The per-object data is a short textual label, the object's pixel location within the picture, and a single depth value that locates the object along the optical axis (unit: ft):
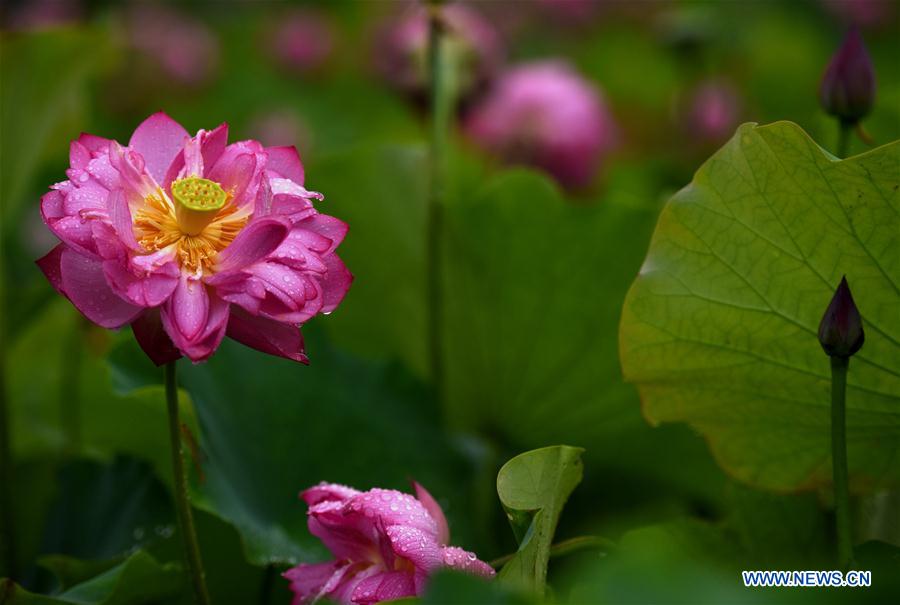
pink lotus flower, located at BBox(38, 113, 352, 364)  9.07
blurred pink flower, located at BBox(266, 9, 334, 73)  25.56
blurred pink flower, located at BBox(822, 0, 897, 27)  24.28
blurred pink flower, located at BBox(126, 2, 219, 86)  23.79
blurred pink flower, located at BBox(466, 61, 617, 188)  14.37
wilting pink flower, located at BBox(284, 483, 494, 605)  9.11
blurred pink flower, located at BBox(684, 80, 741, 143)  15.96
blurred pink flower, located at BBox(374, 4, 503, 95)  12.93
